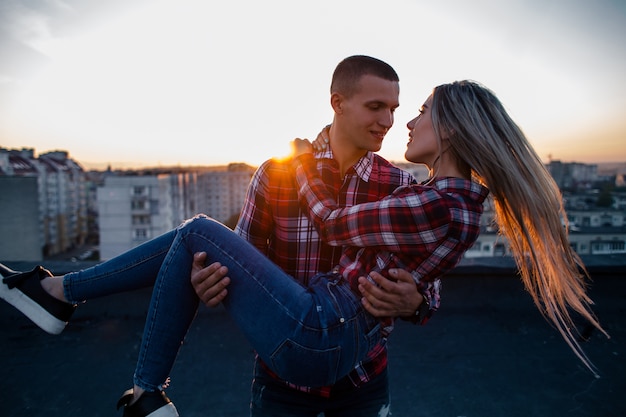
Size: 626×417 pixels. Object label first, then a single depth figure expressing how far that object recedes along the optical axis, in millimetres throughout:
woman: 1177
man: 1224
